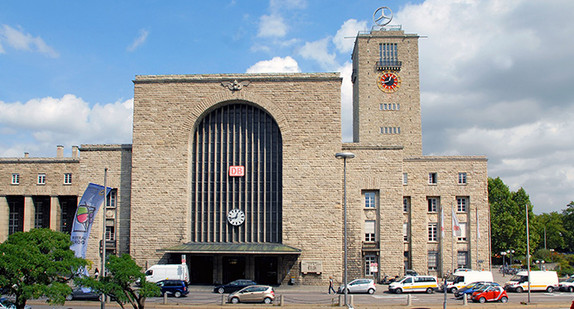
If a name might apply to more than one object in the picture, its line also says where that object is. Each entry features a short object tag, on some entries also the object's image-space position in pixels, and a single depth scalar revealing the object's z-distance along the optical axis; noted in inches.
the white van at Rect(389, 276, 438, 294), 1465.3
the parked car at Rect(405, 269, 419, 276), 1729.8
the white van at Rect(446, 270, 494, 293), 1471.5
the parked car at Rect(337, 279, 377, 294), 1465.3
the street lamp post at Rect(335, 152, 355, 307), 1063.0
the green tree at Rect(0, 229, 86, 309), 848.9
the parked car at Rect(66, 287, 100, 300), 1277.1
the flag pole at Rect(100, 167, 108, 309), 993.0
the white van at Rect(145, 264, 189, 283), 1483.8
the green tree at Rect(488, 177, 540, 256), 2751.0
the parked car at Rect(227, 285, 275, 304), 1240.8
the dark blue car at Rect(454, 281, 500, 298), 1314.3
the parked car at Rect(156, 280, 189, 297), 1358.3
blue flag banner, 1296.8
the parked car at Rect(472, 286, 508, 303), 1255.5
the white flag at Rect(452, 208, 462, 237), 1672.0
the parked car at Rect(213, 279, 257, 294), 1422.2
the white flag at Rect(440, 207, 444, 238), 1691.6
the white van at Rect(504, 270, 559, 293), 1505.9
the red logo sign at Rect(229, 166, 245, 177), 1683.1
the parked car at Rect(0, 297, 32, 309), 900.6
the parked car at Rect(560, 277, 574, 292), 1525.6
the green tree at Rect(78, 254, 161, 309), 897.1
